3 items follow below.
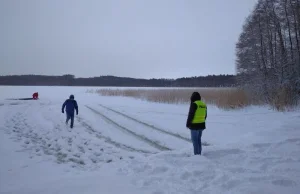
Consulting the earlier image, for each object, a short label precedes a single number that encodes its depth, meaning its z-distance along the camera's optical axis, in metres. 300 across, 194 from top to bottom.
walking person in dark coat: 13.12
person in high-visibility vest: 7.21
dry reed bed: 20.44
